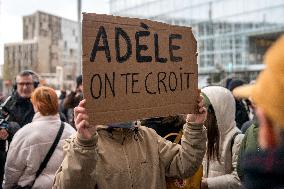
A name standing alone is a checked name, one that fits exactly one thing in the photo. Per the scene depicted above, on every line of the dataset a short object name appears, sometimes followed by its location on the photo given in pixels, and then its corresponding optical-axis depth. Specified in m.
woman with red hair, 3.52
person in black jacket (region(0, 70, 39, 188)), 4.14
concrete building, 54.44
